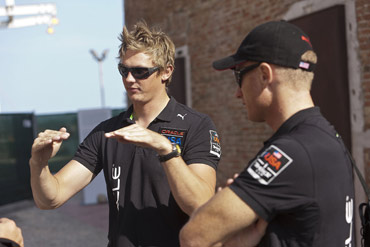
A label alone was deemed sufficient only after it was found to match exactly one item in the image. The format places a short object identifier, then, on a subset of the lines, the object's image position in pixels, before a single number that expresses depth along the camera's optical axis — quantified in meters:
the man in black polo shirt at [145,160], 2.20
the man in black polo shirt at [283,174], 1.56
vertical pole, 35.58
